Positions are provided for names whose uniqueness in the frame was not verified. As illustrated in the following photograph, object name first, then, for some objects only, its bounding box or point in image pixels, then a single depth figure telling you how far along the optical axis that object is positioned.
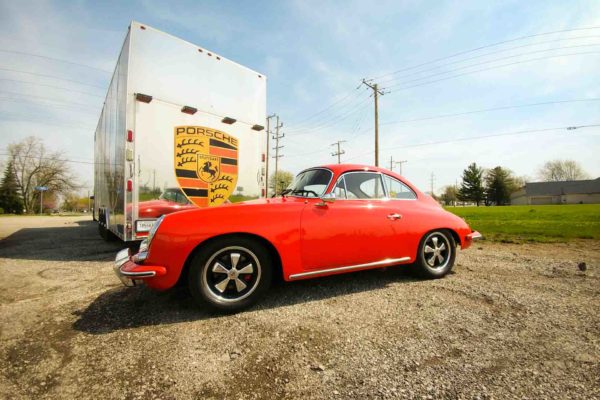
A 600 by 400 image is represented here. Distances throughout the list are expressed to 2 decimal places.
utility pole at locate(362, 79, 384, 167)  22.64
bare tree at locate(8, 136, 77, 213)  44.16
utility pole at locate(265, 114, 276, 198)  36.53
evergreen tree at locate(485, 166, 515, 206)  68.88
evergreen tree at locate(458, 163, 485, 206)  71.25
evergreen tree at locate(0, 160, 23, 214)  44.78
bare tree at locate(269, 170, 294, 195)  52.18
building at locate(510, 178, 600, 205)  68.12
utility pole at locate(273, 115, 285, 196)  40.69
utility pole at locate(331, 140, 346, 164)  42.94
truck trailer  4.46
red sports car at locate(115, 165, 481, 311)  2.55
